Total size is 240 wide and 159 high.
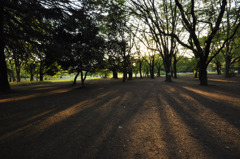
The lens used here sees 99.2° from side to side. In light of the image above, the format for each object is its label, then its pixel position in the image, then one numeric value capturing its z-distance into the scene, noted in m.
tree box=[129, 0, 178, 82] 12.35
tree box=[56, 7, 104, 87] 8.27
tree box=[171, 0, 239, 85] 9.47
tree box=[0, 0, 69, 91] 7.46
